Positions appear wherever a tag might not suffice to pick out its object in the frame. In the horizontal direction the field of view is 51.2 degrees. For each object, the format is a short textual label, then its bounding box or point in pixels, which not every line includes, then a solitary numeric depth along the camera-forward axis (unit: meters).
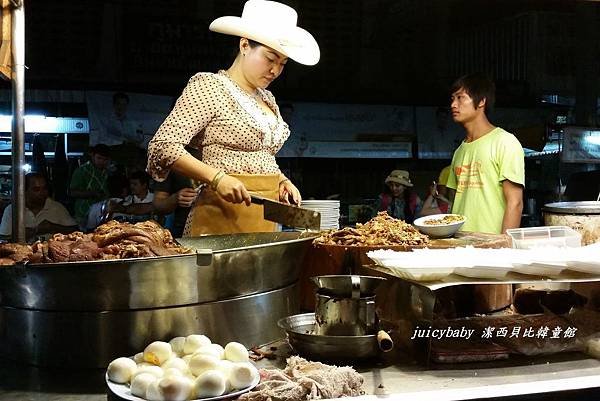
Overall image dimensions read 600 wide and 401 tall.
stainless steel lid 2.70
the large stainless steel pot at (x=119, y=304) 1.80
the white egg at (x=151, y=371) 1.59
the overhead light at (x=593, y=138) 9.45
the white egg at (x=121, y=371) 1.62
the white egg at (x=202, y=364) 1.62
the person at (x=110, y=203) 6.88
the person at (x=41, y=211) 6.62
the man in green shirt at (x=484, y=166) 4.30
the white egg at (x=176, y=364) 1.64
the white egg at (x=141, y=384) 1.54
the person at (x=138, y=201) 6.97
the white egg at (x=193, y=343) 1.76
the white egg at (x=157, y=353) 1.70
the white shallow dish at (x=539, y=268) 1.98
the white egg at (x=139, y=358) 1.73
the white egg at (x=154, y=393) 1.52
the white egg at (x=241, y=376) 1.60
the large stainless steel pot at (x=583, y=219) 2.69
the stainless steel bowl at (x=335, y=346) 1.88
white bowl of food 2.95
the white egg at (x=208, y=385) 1.55
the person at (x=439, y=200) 5.12
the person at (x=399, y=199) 8.93
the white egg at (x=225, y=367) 1.61
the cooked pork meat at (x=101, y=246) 1.88
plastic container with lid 2.45
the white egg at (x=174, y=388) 1.50
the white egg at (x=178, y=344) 1.79
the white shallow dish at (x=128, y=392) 1.54
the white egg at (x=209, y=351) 1.68
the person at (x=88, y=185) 7.59
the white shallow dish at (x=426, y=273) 1.91
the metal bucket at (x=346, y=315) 1.91
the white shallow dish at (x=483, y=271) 1.92
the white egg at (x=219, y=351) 1.72
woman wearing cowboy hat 3.01
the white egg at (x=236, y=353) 1.71
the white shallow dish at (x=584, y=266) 2.02
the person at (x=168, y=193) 4.65
